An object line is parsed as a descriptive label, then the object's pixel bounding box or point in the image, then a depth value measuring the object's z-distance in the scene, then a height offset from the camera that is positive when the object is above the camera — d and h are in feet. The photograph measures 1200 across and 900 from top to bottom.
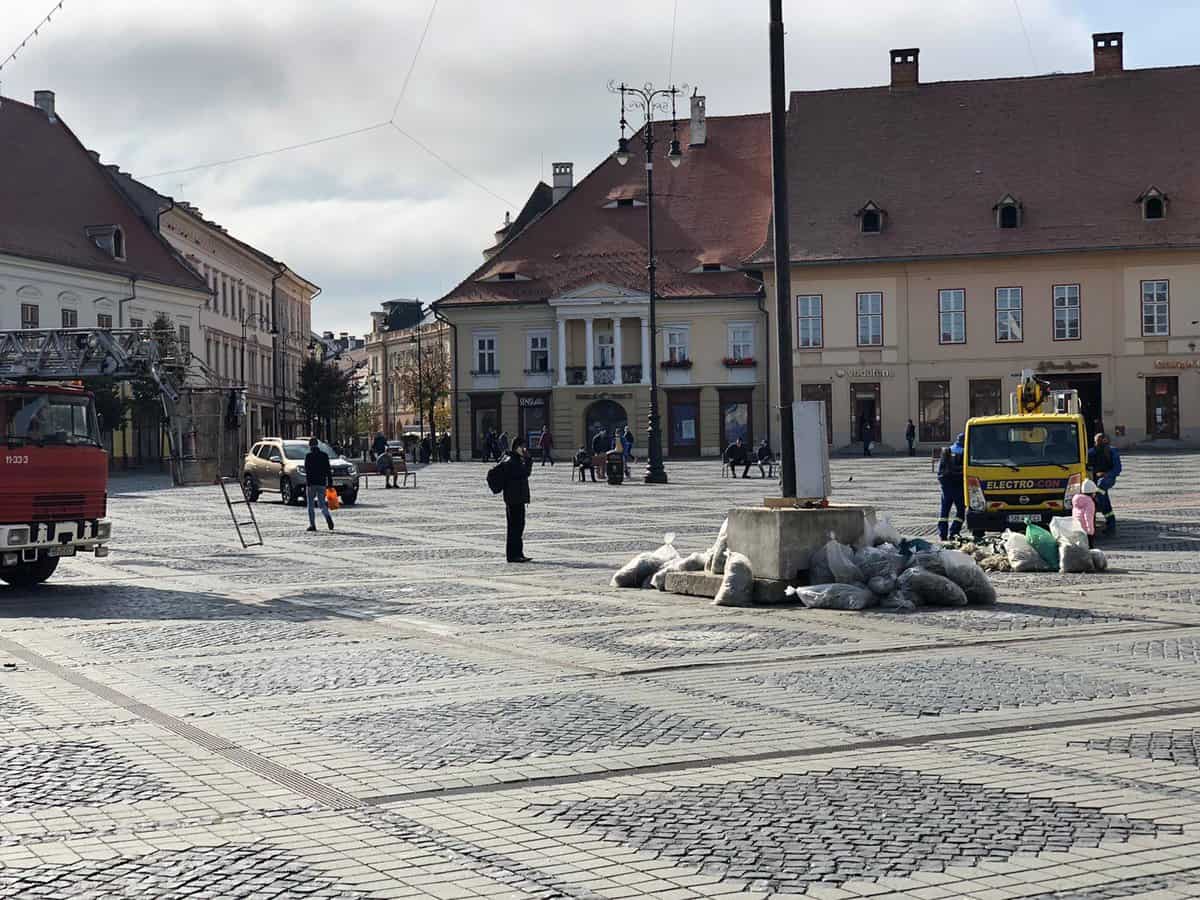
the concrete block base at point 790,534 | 52.31 -3.18
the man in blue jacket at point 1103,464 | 86.43 -1.87
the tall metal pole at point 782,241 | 54.34 +6.53
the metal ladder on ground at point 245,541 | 80.92 -4.99
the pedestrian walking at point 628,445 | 205.30 -0.90
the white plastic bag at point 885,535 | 54.54 -3.37
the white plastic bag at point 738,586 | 52.21 -4.73
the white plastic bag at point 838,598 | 50.16 -4.99
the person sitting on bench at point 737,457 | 162.71 -2.10
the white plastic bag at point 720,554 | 55.36 -3.95
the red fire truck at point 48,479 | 61.31 -1.14
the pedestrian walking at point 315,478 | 97.30 -2.00
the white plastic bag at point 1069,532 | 63.26 -3.96
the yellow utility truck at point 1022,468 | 78.43 -1.83
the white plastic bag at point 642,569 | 59.06 -4.70
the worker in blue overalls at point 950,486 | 79.51 -2.65
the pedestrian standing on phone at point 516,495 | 71.20 -2.42
